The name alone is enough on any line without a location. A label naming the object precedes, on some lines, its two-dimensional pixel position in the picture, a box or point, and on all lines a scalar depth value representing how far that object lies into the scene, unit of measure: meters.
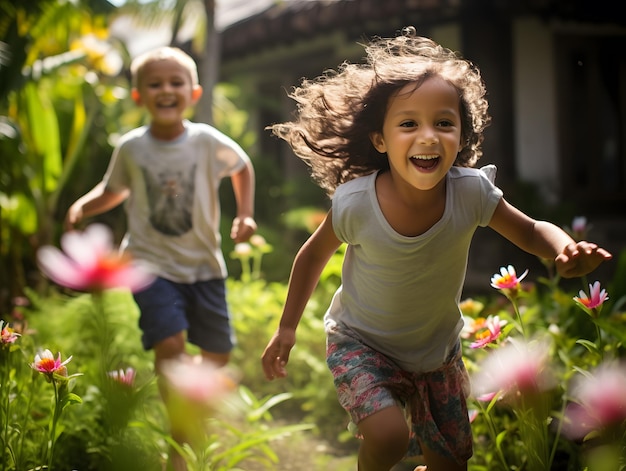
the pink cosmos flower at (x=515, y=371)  1.78
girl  2.12
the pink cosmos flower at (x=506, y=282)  2.22
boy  3.20
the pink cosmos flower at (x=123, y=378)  1.30
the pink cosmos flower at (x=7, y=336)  2.15
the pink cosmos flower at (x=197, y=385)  1.06
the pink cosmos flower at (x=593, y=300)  1.95
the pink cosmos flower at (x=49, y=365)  1.93
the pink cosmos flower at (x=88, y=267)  1.14
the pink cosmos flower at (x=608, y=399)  1.49
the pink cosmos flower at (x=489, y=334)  2.12
